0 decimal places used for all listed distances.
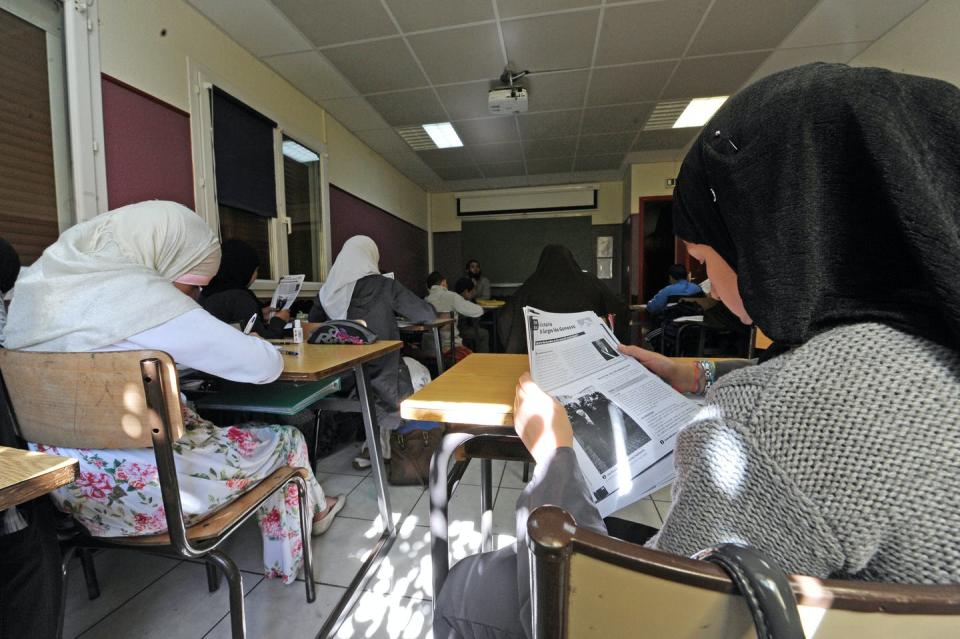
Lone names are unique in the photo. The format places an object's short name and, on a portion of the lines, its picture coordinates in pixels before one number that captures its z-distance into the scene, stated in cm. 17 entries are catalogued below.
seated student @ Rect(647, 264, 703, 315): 398
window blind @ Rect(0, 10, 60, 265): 169
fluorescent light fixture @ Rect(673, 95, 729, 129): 407
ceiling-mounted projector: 355
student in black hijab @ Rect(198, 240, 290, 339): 204
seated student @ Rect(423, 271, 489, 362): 432
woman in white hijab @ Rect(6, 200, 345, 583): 91
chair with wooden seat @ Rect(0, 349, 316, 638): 77
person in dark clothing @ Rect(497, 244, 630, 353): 216
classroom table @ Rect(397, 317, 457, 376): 289
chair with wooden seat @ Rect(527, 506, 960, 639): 22
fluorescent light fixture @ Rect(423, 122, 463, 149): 456
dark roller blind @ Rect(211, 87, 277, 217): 274
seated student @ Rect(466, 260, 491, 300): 710
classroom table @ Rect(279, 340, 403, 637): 120
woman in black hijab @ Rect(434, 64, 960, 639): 26
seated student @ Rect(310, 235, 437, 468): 253
